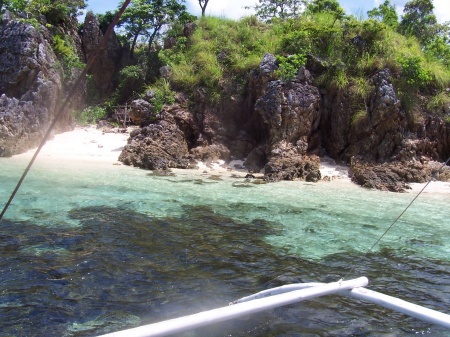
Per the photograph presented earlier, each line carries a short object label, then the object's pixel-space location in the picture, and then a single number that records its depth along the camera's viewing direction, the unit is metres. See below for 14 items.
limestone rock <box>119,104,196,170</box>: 13.99
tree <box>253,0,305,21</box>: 22.19
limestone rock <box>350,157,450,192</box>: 12.18
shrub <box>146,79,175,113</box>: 15.85
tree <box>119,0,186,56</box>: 21.72
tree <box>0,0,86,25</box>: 18.05
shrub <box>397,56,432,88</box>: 14.24
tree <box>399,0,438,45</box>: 19.17
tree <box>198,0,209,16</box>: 22.74
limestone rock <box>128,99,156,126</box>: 15.94
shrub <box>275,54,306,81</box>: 14.56
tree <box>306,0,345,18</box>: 18.40
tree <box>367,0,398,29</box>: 17.28
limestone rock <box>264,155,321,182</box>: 12.85
